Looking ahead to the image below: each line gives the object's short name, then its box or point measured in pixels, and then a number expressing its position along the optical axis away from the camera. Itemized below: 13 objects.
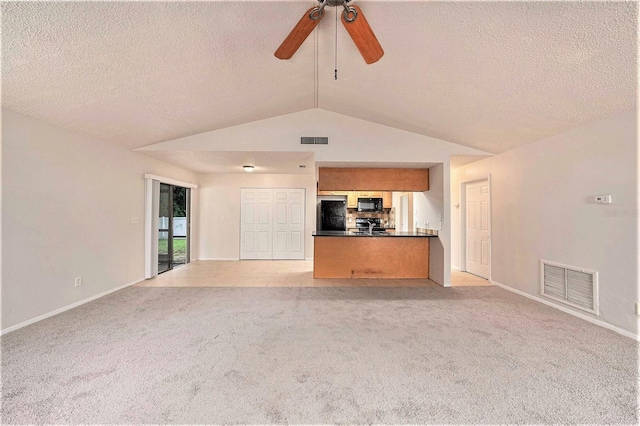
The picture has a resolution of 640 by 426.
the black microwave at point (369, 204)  7.03
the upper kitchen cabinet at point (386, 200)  7.37
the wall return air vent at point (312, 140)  4.42
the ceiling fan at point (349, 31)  1.56
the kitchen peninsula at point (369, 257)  5.04
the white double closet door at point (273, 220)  7.08
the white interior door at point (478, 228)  4.97
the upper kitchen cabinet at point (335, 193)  6.89
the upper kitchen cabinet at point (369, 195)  7.13
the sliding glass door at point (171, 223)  5.66
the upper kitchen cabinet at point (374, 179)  5.21
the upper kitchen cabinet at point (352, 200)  7.18
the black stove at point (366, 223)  7.28
